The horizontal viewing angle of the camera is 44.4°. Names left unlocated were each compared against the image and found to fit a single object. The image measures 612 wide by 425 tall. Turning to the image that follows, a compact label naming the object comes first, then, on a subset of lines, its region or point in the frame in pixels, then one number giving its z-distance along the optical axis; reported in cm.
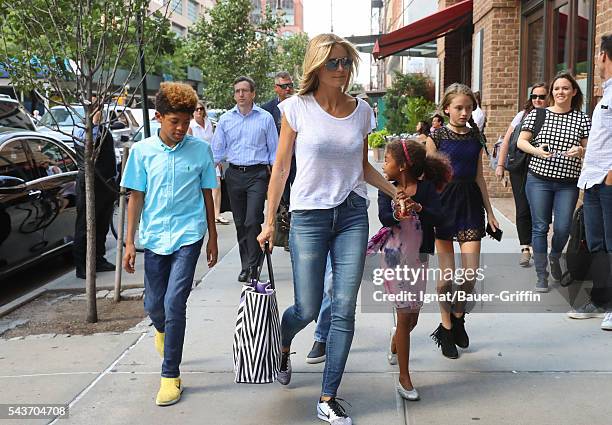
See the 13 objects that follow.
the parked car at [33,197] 702
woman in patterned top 589
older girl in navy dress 482
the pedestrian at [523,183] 696
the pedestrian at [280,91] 809
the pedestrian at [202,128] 1118
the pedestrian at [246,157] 703
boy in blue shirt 414
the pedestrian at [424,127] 1314
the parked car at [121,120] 1650
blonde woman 371
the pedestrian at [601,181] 499
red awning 1475
